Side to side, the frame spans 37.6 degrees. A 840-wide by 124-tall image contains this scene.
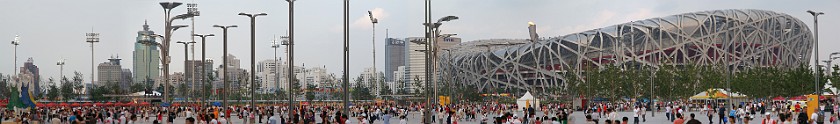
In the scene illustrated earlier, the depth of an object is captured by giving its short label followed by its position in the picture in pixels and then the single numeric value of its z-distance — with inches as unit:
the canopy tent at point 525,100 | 3302.2
